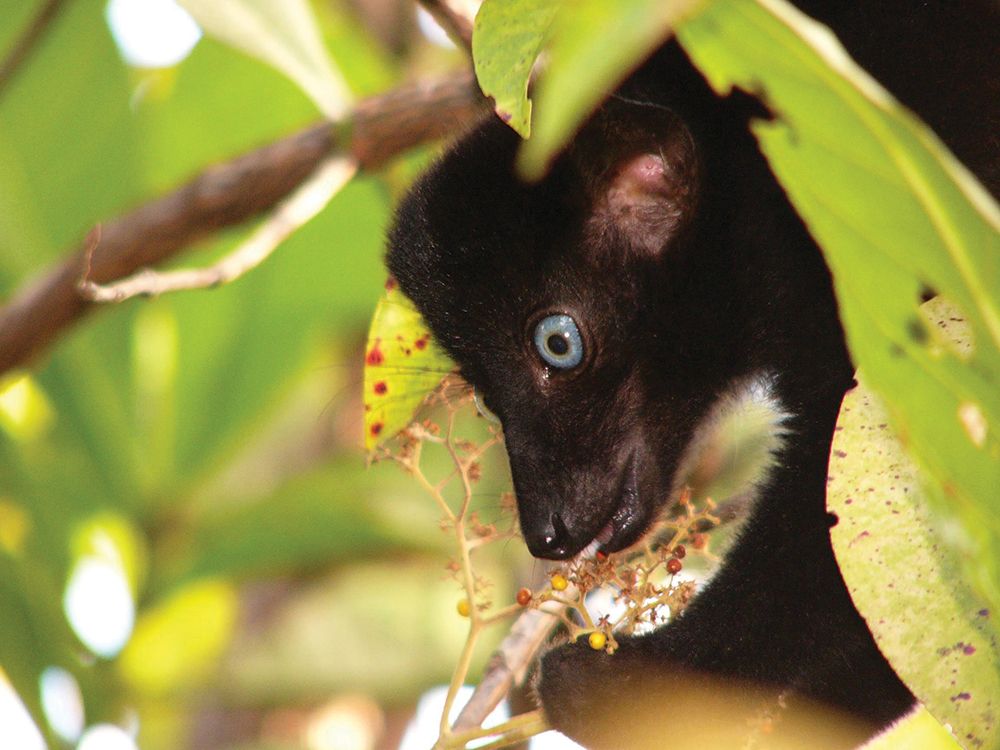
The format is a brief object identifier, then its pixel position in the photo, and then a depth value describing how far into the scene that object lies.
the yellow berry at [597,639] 2.53
